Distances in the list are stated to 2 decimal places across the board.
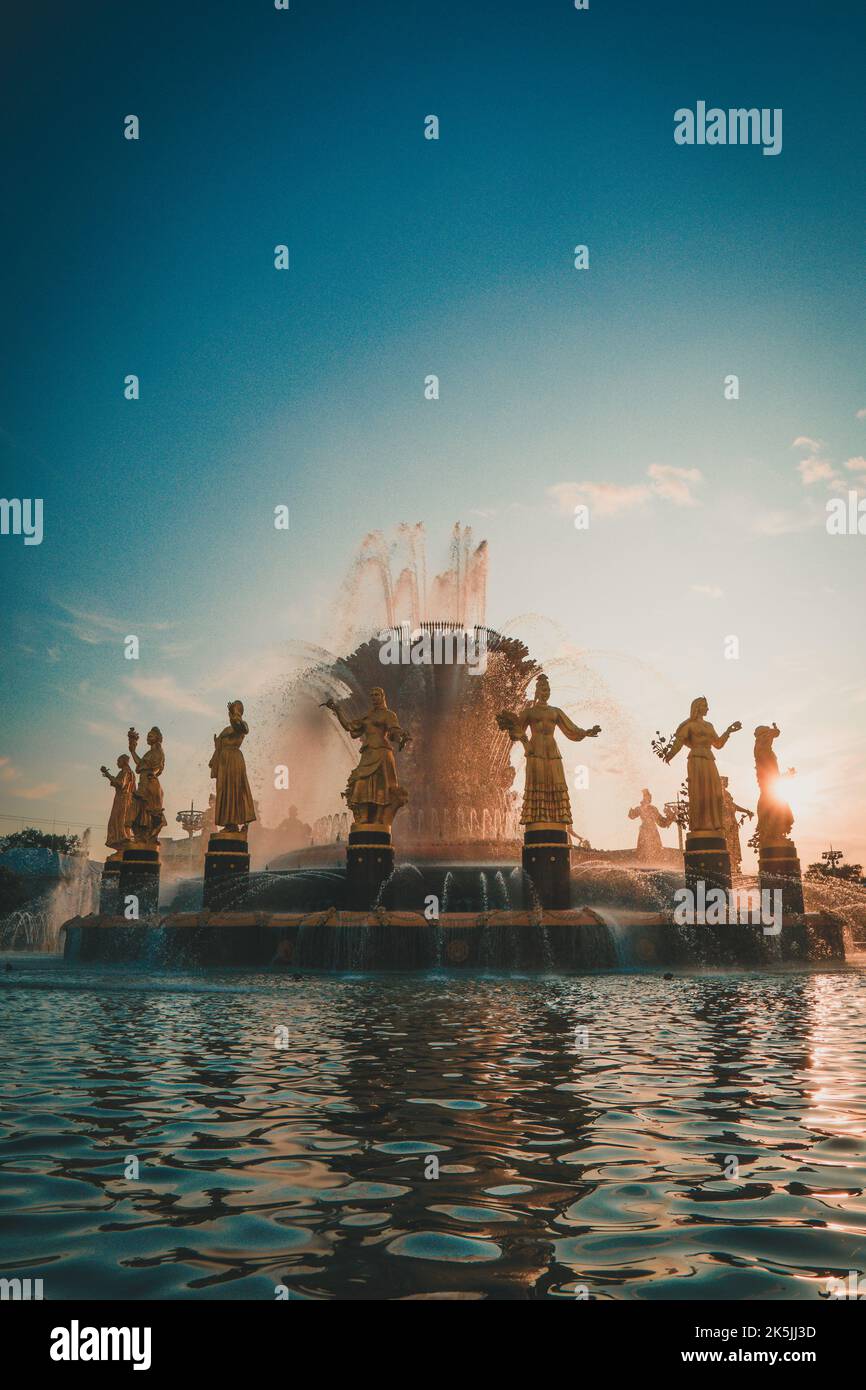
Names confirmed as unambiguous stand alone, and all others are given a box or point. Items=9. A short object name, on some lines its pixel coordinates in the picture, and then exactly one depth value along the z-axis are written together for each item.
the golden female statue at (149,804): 25.41
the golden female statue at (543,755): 21.80
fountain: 19.67
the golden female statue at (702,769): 22.80
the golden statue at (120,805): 28.61
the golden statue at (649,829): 36.97
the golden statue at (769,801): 24.91
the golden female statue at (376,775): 22.27
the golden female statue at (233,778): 23.70
